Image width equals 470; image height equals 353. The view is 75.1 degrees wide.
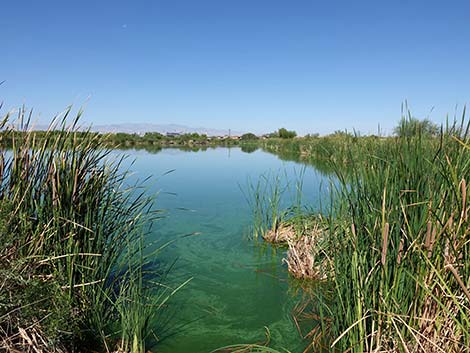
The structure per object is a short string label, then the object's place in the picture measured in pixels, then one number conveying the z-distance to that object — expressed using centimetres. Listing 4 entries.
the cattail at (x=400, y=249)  181
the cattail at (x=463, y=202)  130
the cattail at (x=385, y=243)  168
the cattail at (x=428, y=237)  168
